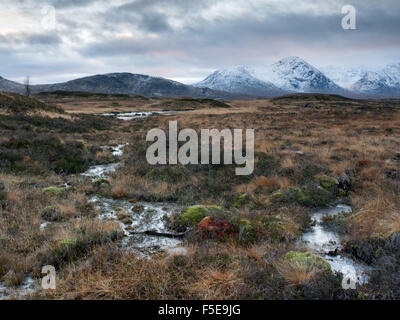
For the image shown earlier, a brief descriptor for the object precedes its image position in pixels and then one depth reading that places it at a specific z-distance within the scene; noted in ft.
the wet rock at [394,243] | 15.23
